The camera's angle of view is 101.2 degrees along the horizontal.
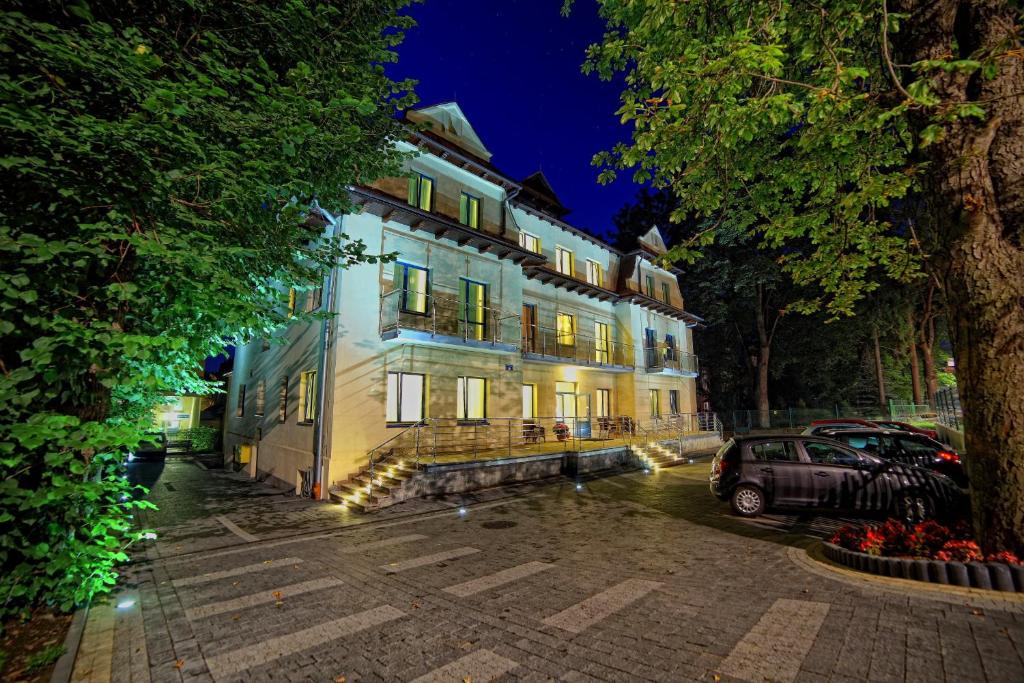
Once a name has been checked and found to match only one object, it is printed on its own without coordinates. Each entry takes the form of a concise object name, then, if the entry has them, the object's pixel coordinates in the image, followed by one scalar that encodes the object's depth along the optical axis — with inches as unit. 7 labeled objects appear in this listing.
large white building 484.4
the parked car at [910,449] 382.6
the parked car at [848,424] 527.5
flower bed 191.6
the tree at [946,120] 196.5
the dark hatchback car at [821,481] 309.0
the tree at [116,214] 152.7
